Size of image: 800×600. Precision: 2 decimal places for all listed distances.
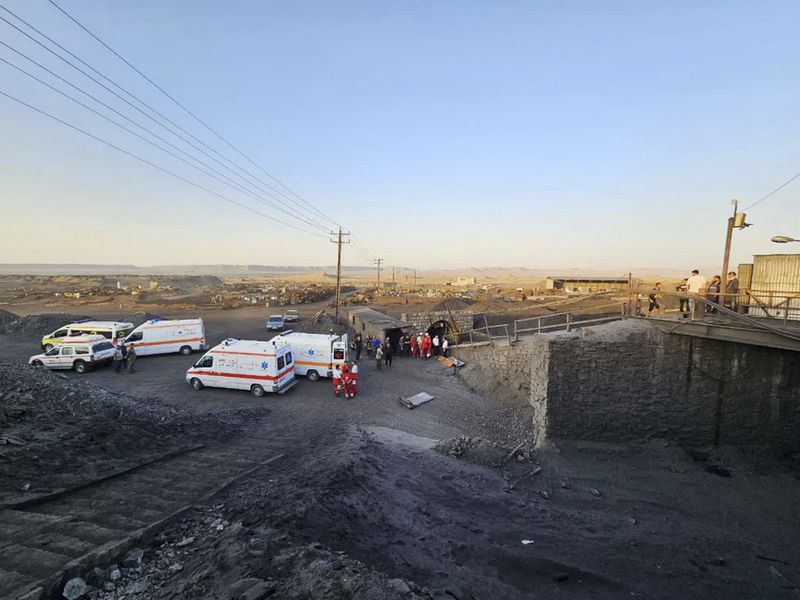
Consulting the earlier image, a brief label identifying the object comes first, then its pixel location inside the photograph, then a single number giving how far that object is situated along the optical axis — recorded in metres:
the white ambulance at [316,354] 19.44
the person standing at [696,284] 13.61
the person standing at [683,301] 14.30
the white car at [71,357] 19.83
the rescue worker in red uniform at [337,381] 17.27
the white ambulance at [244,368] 16.81
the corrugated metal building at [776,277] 14.05
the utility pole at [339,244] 37.39
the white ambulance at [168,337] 23.11
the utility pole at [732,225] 13.28
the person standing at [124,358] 20.55
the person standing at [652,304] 14.12
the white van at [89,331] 22.88
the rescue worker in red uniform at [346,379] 17.17
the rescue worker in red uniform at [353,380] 17.16
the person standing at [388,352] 22.47
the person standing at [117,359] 20.03
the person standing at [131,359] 19.83
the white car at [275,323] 35.97
